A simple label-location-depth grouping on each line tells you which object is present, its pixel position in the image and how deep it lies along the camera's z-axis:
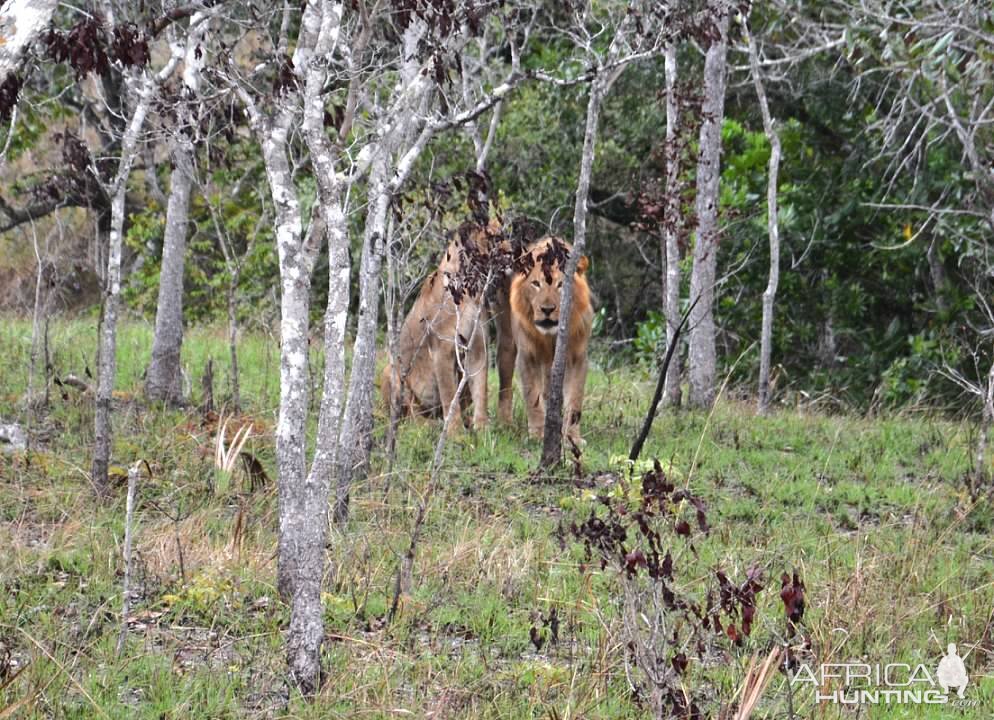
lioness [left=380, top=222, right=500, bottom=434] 18.98
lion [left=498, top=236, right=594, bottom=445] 21.47
